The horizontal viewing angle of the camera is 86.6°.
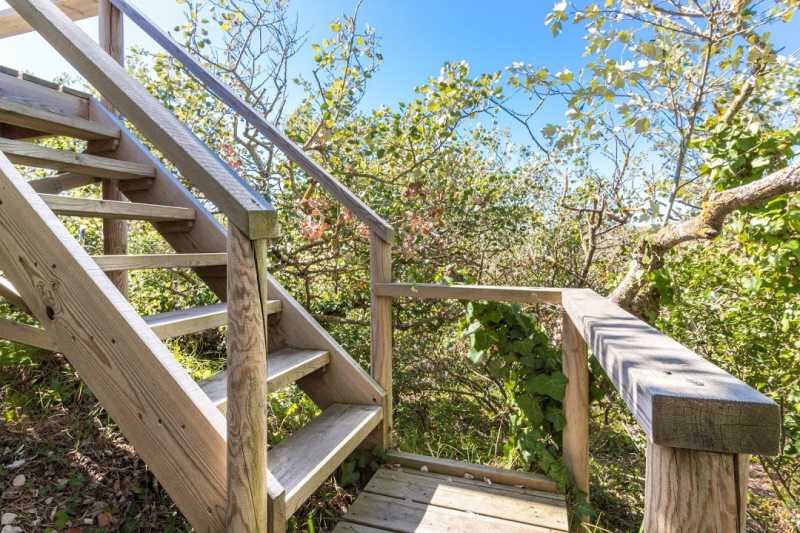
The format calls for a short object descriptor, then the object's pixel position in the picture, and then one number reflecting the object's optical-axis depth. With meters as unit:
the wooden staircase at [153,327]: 1.15
